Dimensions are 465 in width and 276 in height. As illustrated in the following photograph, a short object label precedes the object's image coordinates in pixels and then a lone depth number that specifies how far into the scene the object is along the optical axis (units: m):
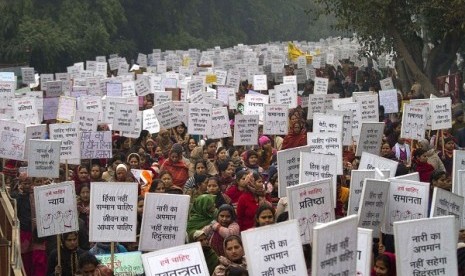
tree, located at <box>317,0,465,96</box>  30.69
